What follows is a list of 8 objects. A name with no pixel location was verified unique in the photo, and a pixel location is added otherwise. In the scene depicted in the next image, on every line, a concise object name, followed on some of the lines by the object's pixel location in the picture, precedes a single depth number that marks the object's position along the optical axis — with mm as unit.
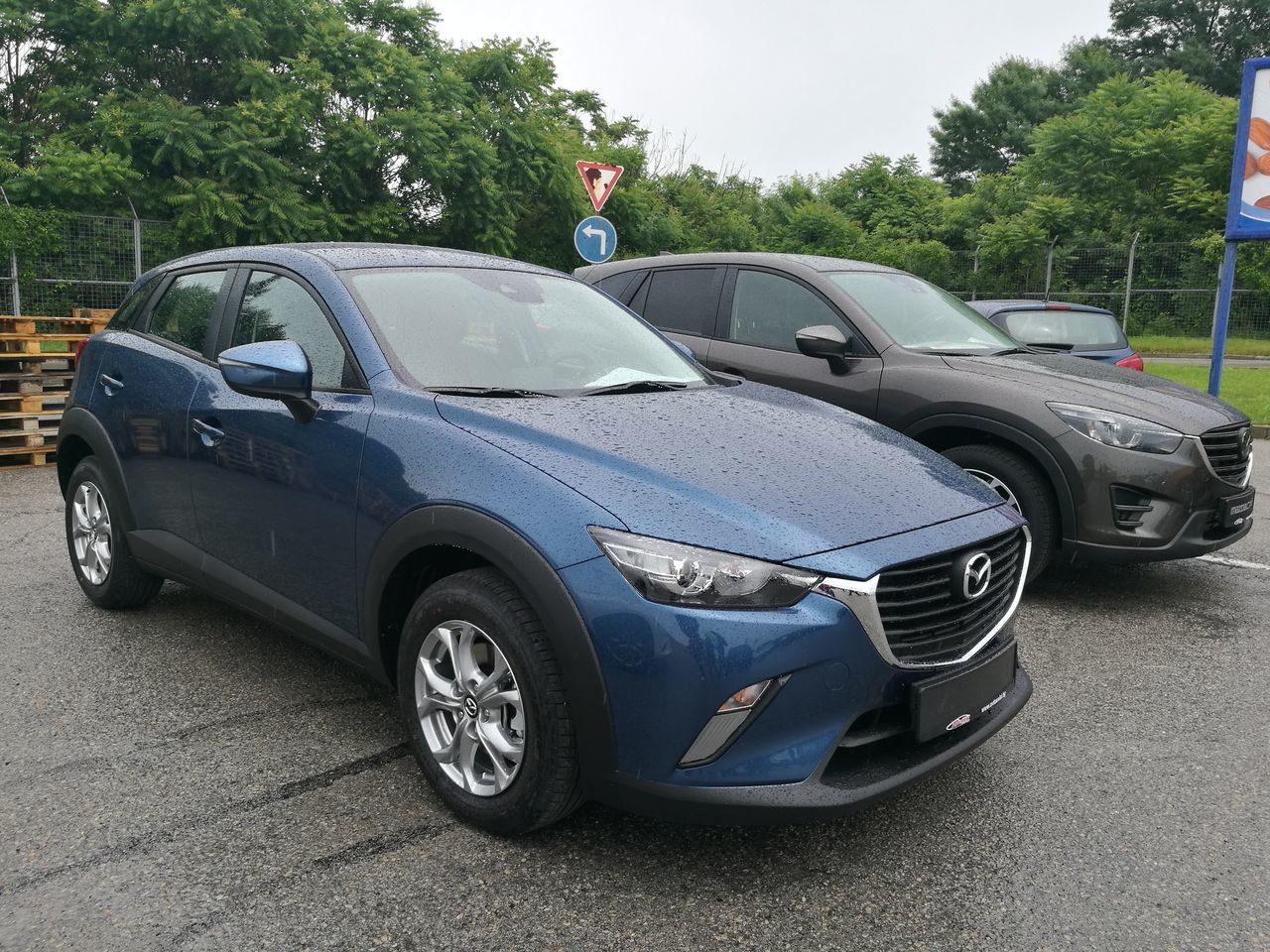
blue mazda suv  2314
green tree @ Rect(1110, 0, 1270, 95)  40969
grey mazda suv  4625
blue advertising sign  9914
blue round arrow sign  11305
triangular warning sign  11305
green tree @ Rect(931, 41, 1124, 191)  44781
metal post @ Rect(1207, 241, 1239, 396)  10586
